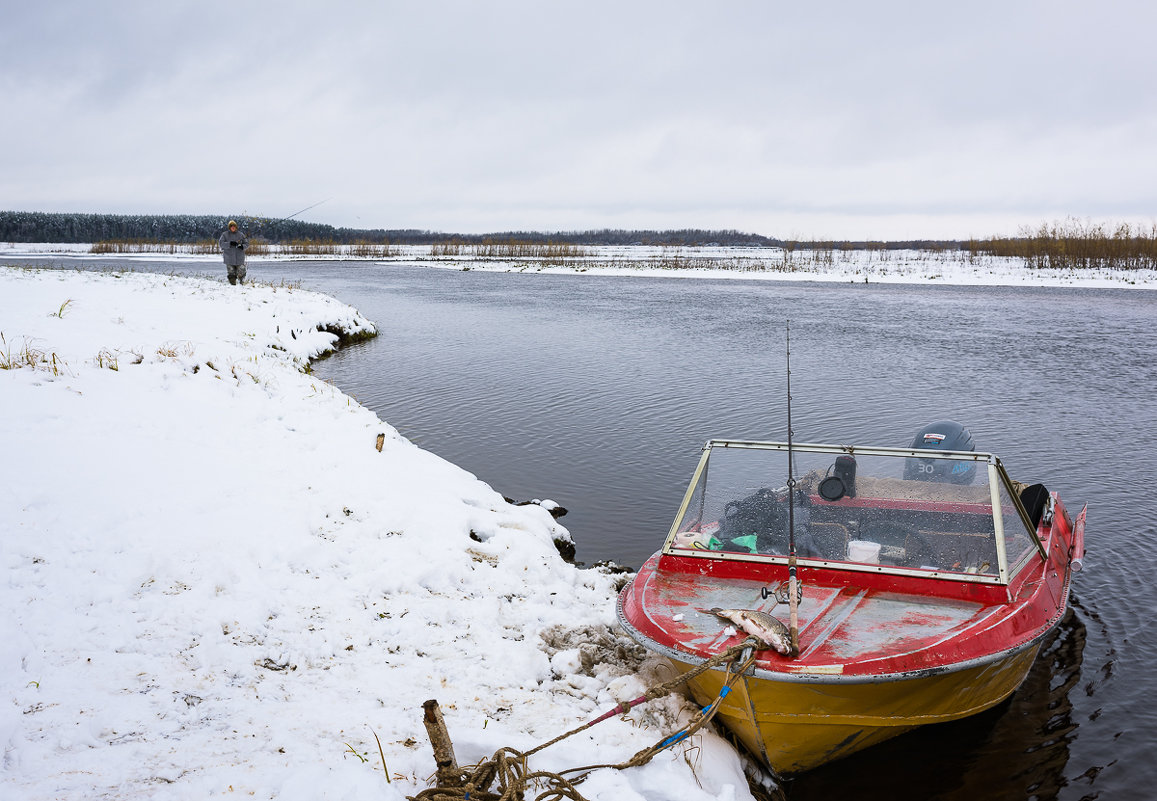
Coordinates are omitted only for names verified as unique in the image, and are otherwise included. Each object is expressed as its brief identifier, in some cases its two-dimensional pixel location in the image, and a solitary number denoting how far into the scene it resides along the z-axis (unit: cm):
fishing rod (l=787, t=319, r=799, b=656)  444
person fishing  2244
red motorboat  444
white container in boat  550
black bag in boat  578
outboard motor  588
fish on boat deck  442
